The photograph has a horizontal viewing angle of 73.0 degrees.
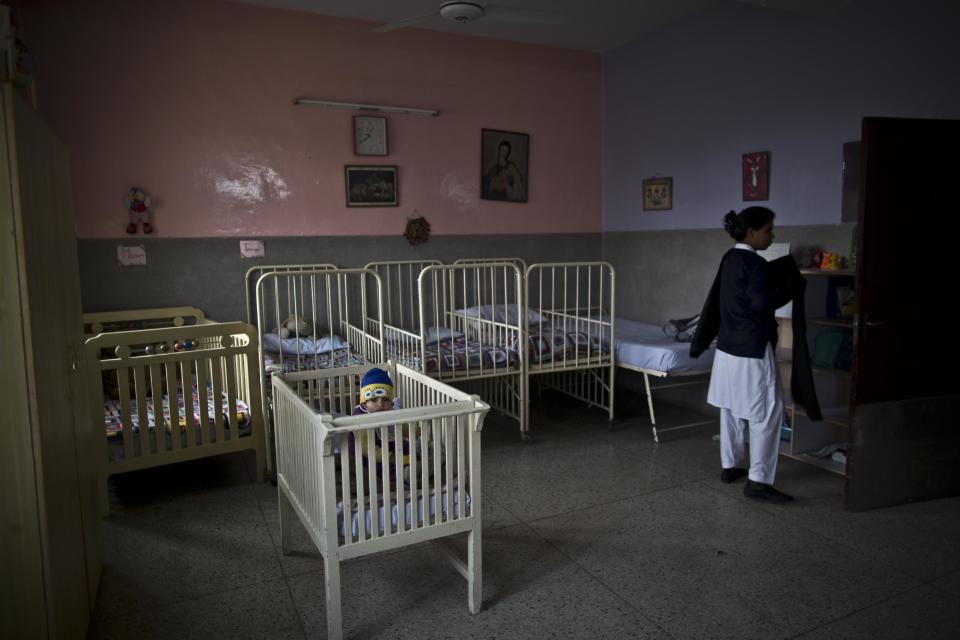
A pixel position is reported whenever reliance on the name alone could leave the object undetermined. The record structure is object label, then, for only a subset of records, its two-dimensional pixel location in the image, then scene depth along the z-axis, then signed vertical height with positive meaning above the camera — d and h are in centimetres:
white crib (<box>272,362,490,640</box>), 210 -83
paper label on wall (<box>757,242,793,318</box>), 424 -8
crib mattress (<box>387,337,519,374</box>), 414 -73
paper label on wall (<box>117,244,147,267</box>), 448 -5
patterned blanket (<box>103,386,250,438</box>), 337 -91
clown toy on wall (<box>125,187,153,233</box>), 445 +28
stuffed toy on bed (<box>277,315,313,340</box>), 470 -59
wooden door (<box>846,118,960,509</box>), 307 -39
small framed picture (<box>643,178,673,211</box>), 531 +39
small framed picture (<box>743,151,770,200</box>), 442 +44
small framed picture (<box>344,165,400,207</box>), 515 +48
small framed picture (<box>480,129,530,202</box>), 564 +69
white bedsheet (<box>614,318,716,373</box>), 425 -75
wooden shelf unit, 386 -100
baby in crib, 247 -57
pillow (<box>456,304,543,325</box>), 511 -56
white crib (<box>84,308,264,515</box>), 321 -84
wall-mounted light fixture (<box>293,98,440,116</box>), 489 +108
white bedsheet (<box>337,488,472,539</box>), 218 -93
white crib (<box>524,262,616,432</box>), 444 -68
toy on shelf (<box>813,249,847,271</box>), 375 -14
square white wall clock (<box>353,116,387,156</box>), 512 +87
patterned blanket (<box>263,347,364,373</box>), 415 -76
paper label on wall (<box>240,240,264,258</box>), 483 -1
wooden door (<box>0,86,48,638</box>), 156 -53
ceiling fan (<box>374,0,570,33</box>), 388 +141
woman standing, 327 -54
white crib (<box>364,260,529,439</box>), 417 -65
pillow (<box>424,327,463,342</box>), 468 -66
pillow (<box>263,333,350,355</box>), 454 -69
